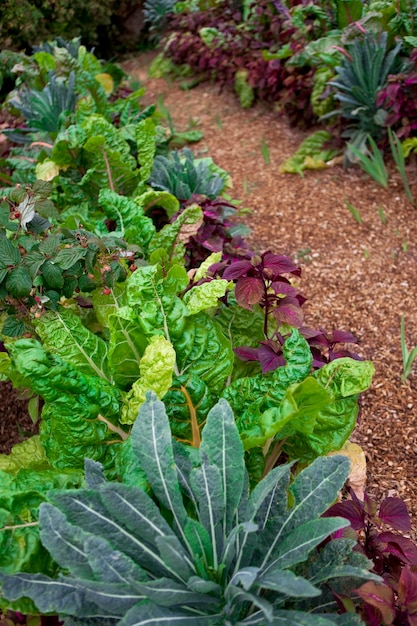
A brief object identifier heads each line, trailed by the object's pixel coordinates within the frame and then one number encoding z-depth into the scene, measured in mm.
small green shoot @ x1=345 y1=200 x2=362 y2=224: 2972
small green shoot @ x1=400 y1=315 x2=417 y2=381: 2076
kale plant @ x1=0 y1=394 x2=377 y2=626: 1138
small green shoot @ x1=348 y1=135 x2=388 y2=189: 2904
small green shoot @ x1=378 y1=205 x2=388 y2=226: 2948
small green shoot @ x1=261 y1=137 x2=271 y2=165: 3542
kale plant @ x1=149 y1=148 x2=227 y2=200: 2830
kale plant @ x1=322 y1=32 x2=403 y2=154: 3205
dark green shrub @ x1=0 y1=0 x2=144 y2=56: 4855
